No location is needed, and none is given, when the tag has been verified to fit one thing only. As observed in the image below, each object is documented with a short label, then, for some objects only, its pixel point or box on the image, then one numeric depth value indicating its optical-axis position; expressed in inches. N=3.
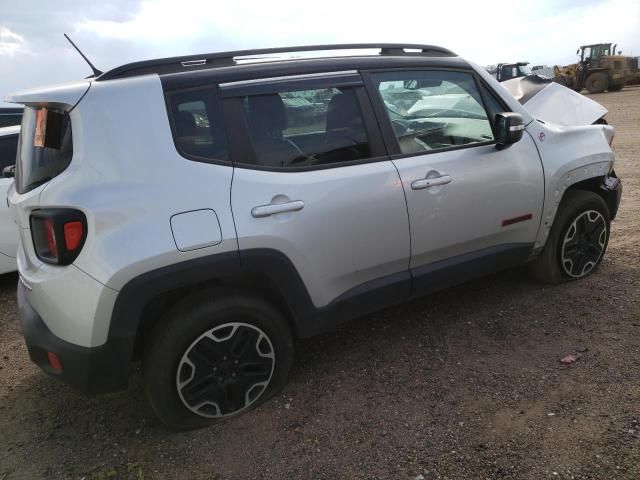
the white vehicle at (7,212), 174.2
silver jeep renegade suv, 84.4
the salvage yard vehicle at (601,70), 1033.5
